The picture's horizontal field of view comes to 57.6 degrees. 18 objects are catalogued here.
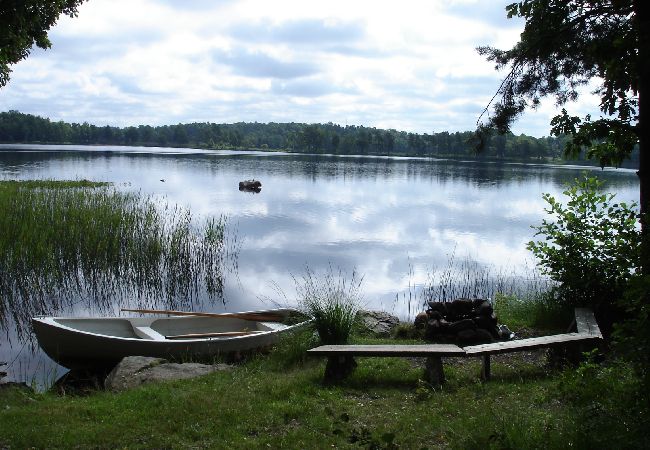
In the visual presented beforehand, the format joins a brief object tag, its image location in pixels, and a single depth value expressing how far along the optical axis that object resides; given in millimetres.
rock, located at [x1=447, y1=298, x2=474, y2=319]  9734
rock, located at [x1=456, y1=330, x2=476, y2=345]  9109
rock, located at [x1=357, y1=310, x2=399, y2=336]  9969
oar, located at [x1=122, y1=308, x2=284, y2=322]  10562
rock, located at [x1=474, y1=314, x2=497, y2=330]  9391
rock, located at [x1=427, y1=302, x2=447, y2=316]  9727
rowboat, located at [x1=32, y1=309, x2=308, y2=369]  8688
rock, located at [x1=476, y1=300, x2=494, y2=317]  9469
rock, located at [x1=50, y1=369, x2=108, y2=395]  8008
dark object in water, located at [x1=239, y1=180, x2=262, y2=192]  42531
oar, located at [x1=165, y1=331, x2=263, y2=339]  9609
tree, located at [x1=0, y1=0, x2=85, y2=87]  8211
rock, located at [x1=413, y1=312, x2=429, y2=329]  9789
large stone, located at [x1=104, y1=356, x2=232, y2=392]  7055
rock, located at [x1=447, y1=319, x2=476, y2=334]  9273
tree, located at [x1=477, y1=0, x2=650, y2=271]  4992
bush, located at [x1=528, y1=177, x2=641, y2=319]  8633
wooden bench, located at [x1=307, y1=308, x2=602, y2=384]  6398
